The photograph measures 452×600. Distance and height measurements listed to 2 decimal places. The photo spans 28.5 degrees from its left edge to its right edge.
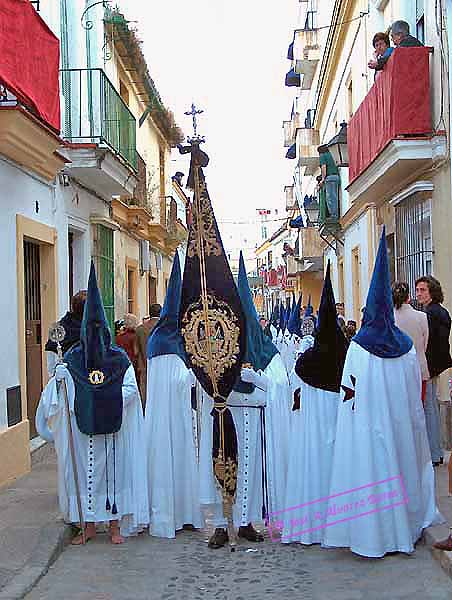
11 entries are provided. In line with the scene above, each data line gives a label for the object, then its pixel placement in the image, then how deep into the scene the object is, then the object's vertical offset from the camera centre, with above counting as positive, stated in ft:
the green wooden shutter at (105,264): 48.61 +2.81
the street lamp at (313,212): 73.51 +8.05
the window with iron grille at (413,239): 38.19 +3.04
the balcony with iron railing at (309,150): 83.87 +15.93
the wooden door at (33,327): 36.96 -0.51
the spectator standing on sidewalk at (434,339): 28.60 -1.10
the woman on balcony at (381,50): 37.81 +11.36
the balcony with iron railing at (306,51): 87.48 +25.68
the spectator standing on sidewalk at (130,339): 40.40 -1.21
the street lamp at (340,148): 53.64 +9.72
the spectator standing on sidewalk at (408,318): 26.86 -0.37
